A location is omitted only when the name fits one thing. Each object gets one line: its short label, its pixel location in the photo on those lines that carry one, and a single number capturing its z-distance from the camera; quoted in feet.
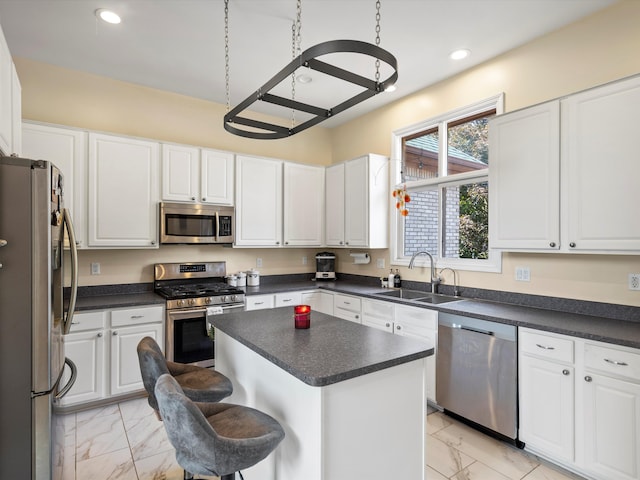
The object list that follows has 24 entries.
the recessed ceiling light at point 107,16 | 8.26
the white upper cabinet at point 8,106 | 5.98
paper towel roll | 14.40
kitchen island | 4.54
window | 10.85
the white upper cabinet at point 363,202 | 13.30
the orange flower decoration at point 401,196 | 11.98
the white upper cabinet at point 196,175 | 11.75
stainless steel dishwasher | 7.99
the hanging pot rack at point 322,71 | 4.87
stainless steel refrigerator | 5.09
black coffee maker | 15.71
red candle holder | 6.67
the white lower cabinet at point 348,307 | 12.19
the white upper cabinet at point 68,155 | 9.64
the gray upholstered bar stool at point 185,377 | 5.63
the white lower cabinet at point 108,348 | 9.55
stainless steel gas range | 10.78
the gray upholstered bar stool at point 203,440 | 4.06
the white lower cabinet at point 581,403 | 6.32
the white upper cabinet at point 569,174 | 7.09
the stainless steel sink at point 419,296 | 11.13
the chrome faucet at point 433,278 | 11.72
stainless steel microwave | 11.64
